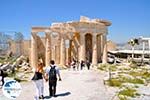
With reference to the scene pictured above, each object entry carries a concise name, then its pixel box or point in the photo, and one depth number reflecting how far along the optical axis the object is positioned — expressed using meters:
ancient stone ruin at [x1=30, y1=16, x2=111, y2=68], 21.85
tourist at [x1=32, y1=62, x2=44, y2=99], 6.74
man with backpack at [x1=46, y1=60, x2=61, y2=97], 7.15
